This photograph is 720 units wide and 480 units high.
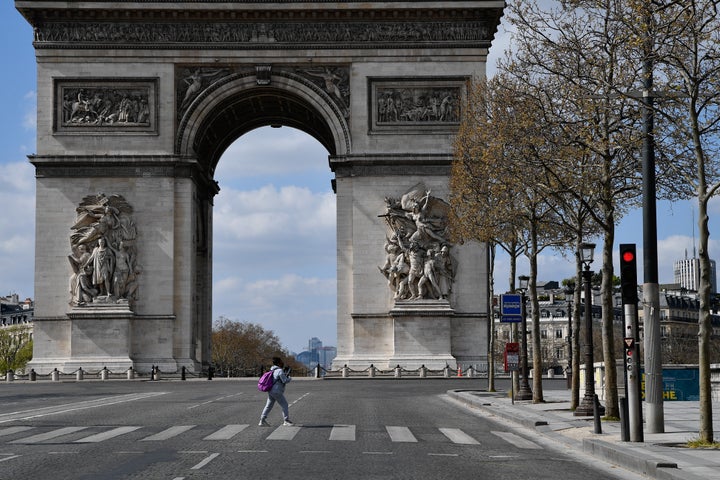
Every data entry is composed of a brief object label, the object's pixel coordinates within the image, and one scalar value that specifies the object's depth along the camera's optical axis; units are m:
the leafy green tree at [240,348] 148.12
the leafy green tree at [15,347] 146.25
